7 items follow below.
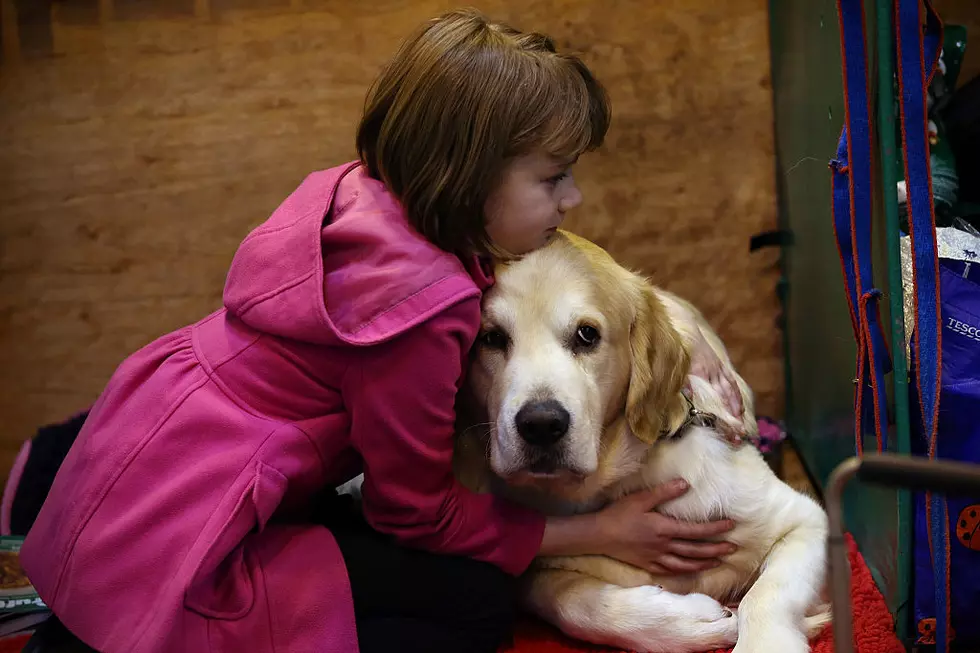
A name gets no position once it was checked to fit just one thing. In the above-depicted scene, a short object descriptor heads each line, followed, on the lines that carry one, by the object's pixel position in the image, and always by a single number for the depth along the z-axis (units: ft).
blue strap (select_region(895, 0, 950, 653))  4.50
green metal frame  4.78
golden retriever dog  4.59
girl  4.33
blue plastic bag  4.70
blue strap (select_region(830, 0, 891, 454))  4.81
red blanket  4.84
